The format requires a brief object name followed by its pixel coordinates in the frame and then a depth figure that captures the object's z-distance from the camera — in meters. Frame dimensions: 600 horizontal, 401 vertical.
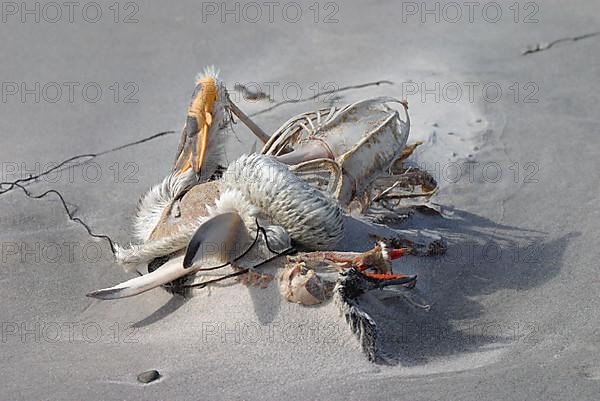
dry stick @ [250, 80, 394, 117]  4.84
